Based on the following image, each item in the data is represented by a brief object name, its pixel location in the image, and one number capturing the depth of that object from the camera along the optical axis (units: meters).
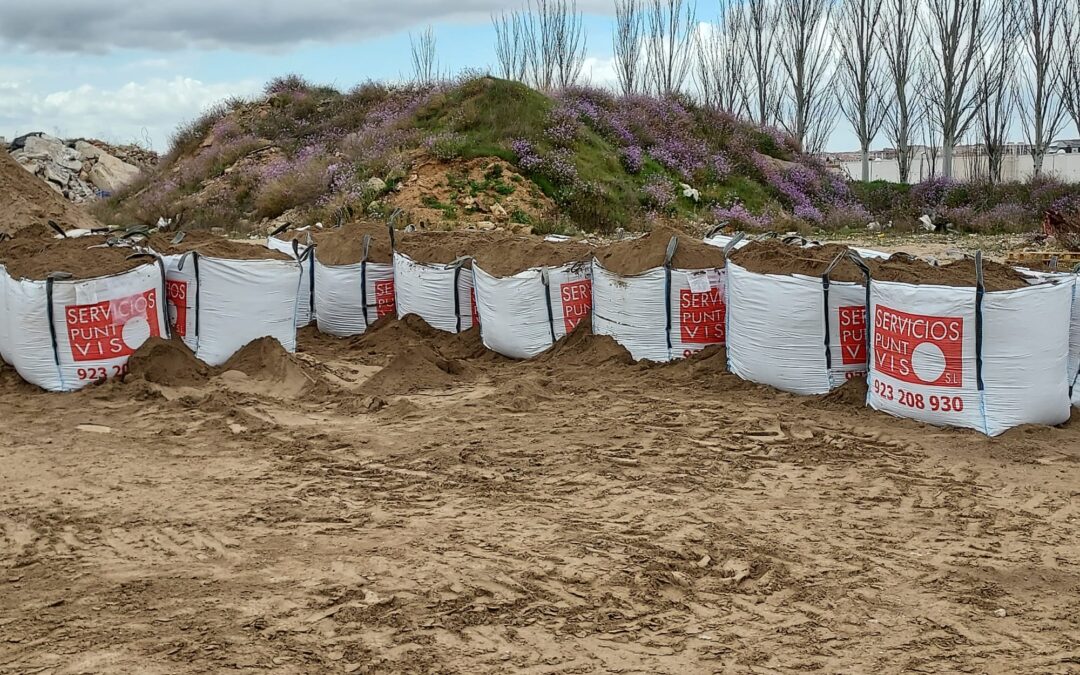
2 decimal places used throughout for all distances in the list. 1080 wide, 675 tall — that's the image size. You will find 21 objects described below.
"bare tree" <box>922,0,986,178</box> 26.48
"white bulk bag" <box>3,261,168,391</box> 6.78
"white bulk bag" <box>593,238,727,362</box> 7.13
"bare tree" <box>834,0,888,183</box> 29.47
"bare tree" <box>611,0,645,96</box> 35.41
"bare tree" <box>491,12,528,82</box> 36.00
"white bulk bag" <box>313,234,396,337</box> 9.13
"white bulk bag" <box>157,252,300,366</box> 7.39
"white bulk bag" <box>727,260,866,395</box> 6.30
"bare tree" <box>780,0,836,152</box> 31.78
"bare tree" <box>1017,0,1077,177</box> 25.38
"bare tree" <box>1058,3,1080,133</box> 25.05
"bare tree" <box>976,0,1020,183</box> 25.95
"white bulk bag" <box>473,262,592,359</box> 7.79
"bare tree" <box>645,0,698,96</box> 34.91
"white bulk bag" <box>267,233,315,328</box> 9.32
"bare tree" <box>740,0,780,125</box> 32.97
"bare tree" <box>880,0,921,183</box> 28.56
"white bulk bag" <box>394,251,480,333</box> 8.59
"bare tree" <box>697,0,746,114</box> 33.84
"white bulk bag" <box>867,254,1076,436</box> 5.45
